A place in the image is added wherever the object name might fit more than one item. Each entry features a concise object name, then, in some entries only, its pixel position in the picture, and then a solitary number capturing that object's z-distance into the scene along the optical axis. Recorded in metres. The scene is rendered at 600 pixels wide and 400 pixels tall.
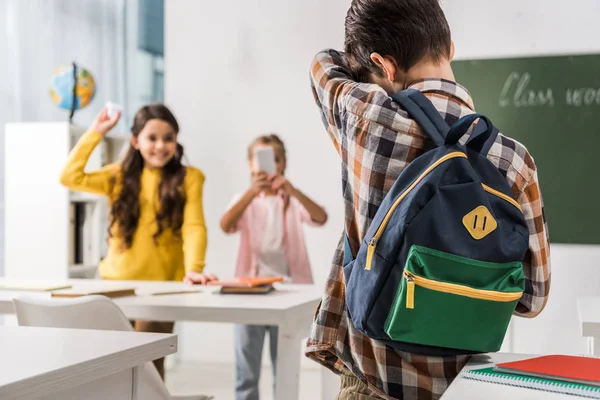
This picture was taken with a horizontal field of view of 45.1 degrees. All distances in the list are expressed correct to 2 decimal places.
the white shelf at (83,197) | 3.97
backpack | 0.90
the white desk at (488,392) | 0.80
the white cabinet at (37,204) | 3.90
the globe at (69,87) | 3.91
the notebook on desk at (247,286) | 2.42
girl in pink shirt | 3.29
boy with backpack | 0.91
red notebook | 0.86
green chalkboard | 3.99
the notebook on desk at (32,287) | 2.41
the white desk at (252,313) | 2.09
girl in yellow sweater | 2.87
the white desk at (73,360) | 0.93
